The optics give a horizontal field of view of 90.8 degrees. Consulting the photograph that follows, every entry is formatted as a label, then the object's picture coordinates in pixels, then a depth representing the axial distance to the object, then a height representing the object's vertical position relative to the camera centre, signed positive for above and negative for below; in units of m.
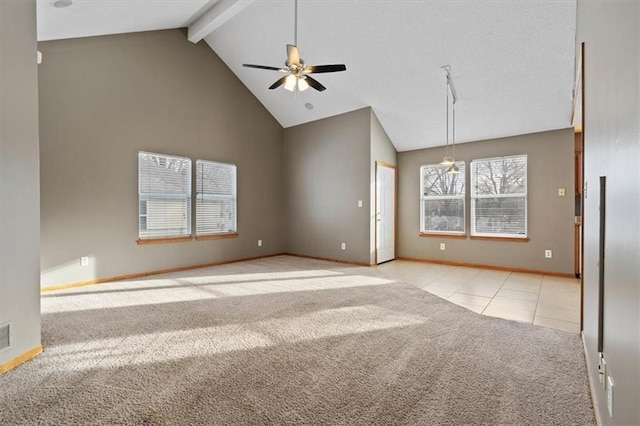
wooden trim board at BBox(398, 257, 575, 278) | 5.46 -1.12
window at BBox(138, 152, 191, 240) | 5.36 +0.24
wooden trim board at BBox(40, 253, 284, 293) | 4.41 -1.09
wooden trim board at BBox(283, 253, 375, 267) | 6.39 -1.11
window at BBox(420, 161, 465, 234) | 6.59 +0.20
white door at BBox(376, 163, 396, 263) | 6.56 -0.08
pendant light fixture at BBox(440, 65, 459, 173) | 4.84 +1.89
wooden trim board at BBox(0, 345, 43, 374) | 2.23 -1.11
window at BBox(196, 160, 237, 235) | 6.18 +0.23
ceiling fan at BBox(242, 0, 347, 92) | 3.50 +1.59
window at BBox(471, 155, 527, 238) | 5.89 +0.24
